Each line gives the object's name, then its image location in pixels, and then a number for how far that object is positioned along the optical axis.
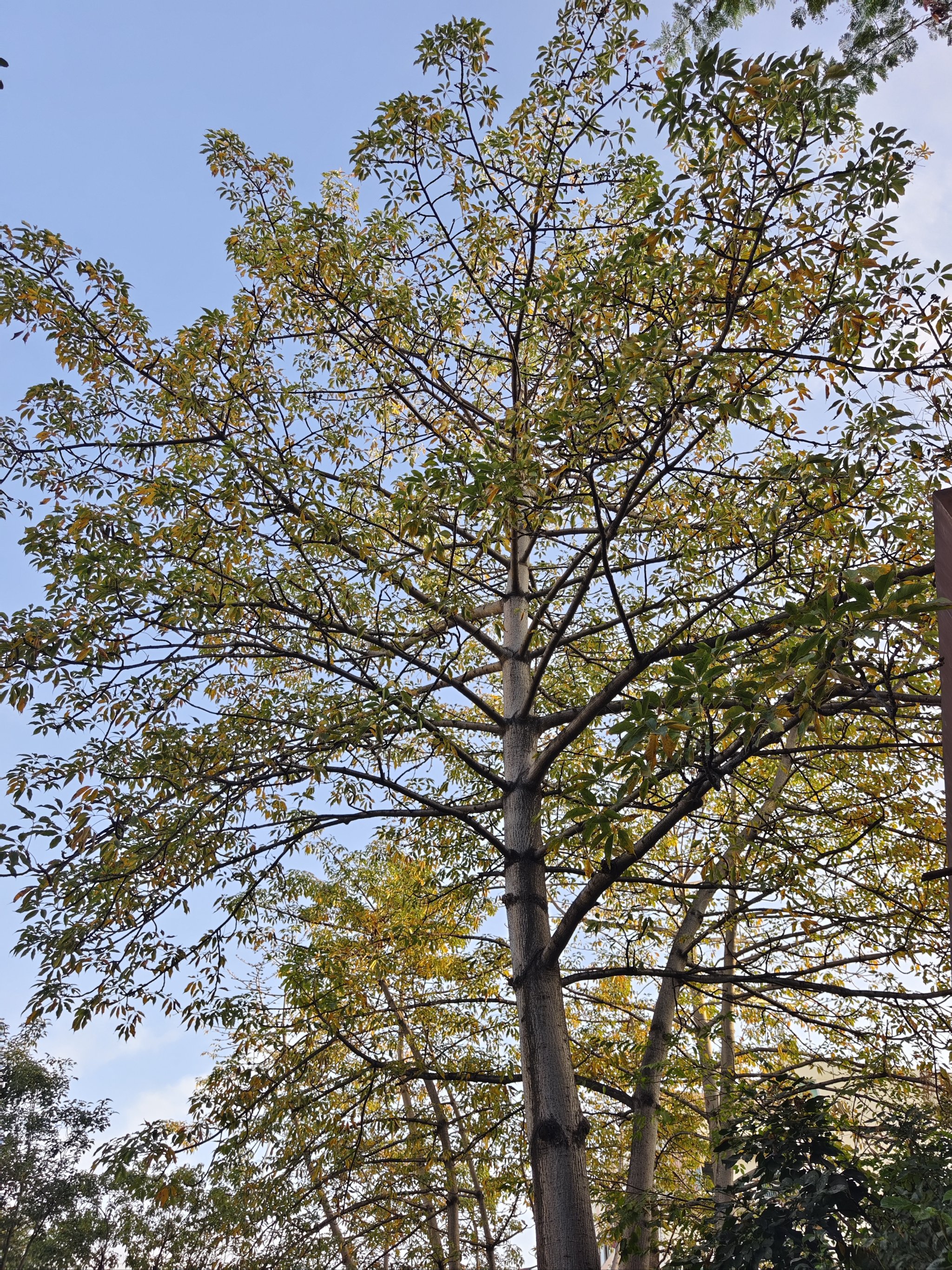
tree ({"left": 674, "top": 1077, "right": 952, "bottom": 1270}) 2.65
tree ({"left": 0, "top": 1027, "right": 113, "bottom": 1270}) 14.18
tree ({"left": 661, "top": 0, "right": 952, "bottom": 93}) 5.84
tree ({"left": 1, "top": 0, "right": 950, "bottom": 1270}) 3.20
